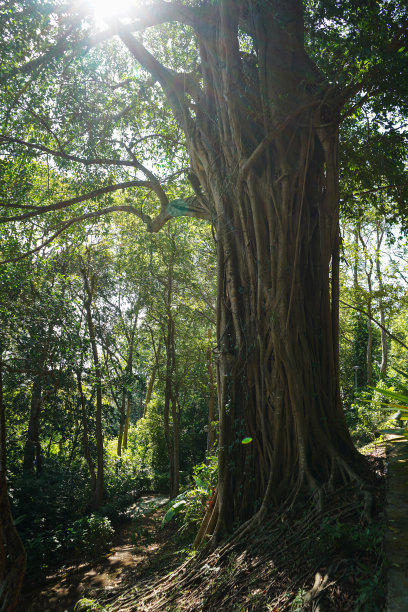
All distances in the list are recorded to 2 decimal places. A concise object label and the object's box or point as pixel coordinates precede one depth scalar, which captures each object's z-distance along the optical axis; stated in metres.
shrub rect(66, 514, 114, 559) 7.39
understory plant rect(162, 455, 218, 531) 4.26
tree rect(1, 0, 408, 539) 3.40
